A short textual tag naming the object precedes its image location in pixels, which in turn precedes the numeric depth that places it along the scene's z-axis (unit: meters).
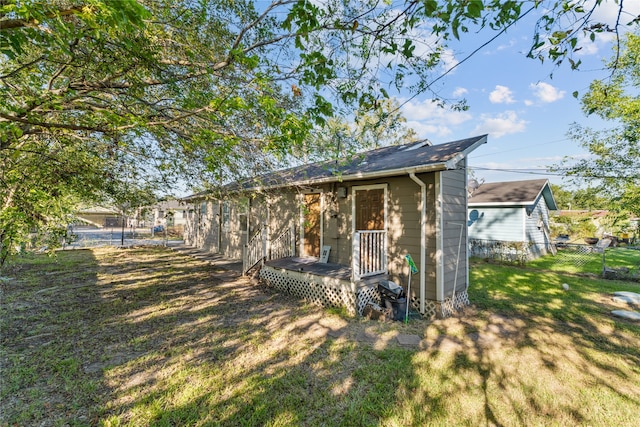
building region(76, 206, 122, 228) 33.41
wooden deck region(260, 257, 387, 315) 5.59
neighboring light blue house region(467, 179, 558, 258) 13.11
